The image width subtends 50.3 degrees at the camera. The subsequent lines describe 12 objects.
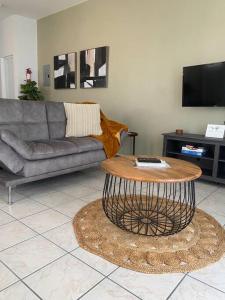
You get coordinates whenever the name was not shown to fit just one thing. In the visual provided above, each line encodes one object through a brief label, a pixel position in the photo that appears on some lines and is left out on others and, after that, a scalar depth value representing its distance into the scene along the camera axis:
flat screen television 2.76
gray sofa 2.13
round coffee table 1.53
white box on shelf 2.74
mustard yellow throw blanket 3.05
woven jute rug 1.37
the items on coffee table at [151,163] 1.74
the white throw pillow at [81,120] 3.16
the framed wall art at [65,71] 4.69
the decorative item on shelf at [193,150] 2.84
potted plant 5.21
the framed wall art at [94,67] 4.14
